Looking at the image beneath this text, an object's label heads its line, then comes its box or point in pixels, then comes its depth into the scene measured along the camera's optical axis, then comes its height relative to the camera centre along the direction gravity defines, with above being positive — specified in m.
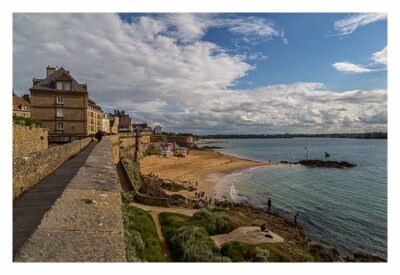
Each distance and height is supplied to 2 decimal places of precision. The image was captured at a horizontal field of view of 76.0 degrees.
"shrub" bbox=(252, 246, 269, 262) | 10.34 -4.90
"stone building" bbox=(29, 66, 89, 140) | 30.30 +3.98
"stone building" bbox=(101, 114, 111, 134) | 57.31 +3.13
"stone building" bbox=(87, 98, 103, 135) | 39.88 +3.12
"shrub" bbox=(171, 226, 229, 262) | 9.84 -4.50
